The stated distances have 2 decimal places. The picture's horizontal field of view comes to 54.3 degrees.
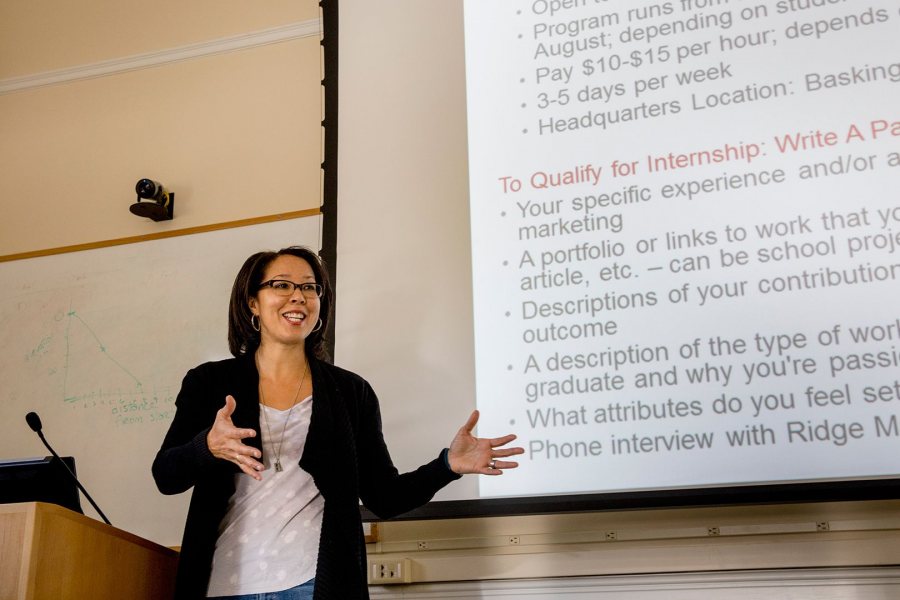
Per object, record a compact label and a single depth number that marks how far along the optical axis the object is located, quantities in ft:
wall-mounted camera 10.23
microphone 6.17
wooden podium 4.90
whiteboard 9.73
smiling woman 5.54
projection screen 6.82
